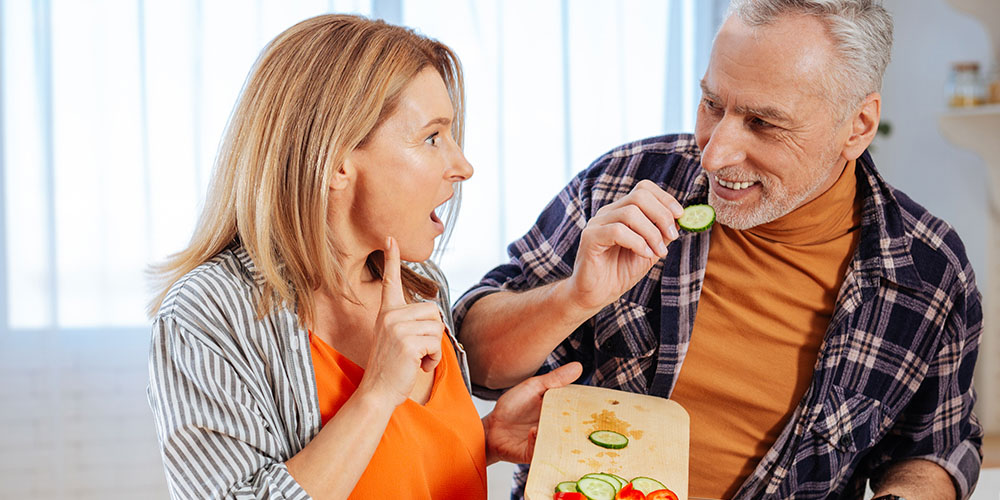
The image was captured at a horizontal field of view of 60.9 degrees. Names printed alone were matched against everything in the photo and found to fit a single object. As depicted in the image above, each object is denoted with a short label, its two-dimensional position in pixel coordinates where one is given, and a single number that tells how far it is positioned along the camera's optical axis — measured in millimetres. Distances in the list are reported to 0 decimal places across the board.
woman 1197
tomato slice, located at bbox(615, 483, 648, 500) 1230
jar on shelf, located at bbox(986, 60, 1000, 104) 3328
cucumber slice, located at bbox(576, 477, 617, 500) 1226
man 1625
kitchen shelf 3318
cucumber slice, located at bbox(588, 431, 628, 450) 1402
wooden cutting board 1328
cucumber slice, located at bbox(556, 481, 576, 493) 1254
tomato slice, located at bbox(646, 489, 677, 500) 1251
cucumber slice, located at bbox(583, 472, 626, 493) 1268
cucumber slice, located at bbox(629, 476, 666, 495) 1282
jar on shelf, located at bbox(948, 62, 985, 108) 3330
